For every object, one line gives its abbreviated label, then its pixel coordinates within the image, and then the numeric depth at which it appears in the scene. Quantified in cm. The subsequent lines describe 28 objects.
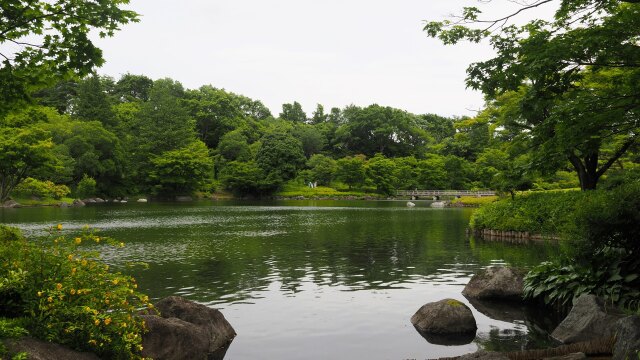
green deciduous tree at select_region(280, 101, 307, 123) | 13538
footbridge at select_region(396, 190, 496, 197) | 8319
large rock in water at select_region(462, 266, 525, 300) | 1471
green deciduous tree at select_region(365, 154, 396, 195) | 9769
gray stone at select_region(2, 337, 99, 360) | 577
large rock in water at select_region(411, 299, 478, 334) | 1180
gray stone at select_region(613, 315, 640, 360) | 752
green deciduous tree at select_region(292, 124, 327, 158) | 11156
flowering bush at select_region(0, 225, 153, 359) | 651
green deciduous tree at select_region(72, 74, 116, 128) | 8662
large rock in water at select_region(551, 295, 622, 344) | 1005
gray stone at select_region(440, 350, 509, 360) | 818
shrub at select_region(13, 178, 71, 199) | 6438
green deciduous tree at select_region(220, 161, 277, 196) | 9350
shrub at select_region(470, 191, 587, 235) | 2719
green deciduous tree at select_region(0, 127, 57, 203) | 4341
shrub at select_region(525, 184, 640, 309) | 1131
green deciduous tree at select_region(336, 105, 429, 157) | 11506
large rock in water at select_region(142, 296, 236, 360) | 907
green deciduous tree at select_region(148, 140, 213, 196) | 8694
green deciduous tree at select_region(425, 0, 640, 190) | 1015
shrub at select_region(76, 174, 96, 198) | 7338
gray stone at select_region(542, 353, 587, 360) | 855
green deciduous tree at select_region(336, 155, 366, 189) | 9806
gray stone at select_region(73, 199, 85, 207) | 6975
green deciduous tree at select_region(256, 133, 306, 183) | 9494
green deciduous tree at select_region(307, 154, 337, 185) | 10119
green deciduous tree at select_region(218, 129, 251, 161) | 10125
